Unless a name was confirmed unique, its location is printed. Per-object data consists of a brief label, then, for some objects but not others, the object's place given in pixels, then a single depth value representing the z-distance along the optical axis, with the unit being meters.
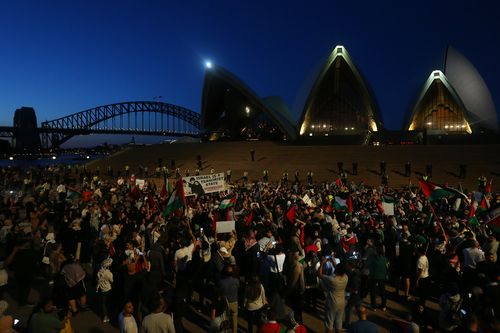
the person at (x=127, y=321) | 4.10
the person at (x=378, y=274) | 6.00
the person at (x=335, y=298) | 4.80
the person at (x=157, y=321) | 3.86
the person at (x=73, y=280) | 5.54
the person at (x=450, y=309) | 4.23
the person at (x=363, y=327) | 3.80
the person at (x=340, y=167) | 23.90
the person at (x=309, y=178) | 21.20
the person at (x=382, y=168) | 22.89
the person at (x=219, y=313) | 3.92
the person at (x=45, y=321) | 3.93
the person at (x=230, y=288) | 4.93
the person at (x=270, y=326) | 3.65
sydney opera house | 44.06
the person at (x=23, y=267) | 6.27
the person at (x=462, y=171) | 21.47
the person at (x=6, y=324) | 3.49
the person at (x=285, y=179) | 21.67
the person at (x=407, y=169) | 22.57
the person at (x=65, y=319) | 4.12
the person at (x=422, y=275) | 5.82
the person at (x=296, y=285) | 5.27
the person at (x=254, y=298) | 4.83
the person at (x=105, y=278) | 5.63
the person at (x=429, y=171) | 21.75
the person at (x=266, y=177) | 23.20
